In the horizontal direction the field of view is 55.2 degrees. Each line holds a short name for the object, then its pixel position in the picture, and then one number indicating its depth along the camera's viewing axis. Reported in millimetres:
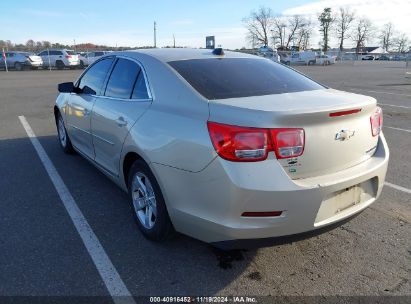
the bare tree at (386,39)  124625
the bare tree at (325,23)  103000
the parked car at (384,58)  83756
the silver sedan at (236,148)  2557
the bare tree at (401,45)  125125
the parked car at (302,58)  53438
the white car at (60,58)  33531
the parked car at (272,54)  42875
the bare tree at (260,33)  103750
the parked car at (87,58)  35047
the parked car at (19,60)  32219
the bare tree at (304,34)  105812
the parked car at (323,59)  53125
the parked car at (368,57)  79125
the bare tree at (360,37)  112188
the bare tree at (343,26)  108750
